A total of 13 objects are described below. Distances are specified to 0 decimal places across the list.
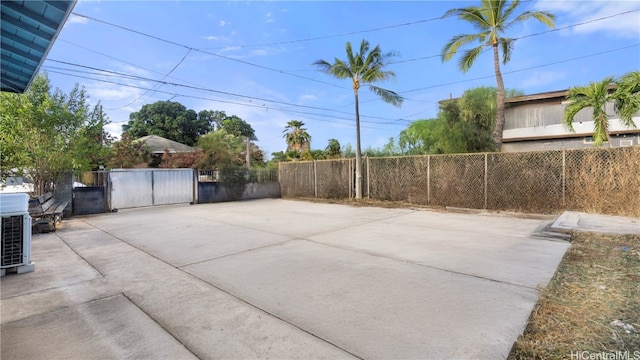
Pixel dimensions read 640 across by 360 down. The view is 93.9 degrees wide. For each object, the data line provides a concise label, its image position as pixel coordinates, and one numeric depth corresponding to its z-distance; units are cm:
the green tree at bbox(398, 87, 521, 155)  1529
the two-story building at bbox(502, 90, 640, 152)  1547
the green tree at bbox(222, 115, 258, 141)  4067
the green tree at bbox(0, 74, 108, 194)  819
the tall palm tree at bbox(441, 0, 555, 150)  1089
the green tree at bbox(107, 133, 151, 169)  1911
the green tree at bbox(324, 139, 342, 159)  2526
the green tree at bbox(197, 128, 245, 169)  1988
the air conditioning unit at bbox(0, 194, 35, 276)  392
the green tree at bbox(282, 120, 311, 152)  3281
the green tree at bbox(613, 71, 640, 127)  742
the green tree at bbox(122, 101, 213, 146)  3662
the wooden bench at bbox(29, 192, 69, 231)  716
